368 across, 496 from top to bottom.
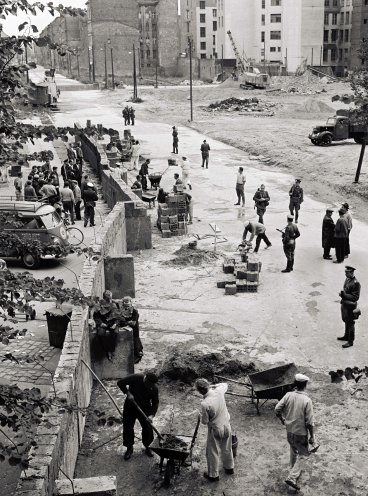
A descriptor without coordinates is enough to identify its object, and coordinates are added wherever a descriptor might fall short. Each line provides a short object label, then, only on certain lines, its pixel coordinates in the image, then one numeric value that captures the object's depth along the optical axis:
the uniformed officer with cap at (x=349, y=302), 12.15
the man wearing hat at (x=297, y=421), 7.95
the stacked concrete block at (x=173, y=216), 20.89
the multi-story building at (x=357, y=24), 93.19
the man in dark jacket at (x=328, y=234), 17.87
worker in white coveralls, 7.96
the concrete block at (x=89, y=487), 6.74
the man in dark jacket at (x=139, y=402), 8.51
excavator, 84.04
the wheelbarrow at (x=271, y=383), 9.70
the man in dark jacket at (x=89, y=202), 20.45
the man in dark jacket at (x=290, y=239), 16.58
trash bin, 11.70
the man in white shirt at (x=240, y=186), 24.11
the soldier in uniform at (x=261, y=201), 21.25
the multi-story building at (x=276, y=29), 95.75
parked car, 16.84
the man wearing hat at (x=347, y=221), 17.66
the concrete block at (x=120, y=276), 14.78
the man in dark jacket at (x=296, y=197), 21.36
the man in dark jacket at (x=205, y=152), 33.03
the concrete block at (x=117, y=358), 10.98
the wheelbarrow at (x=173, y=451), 8.06
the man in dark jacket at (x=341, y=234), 17.44
